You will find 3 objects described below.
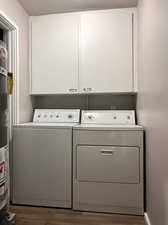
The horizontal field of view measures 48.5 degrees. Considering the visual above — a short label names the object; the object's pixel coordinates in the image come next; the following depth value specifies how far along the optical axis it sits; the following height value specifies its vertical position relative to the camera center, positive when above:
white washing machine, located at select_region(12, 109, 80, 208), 1.96 -0.57
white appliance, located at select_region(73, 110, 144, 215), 1.85 -0.58
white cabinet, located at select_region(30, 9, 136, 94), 2.26 +0.75
